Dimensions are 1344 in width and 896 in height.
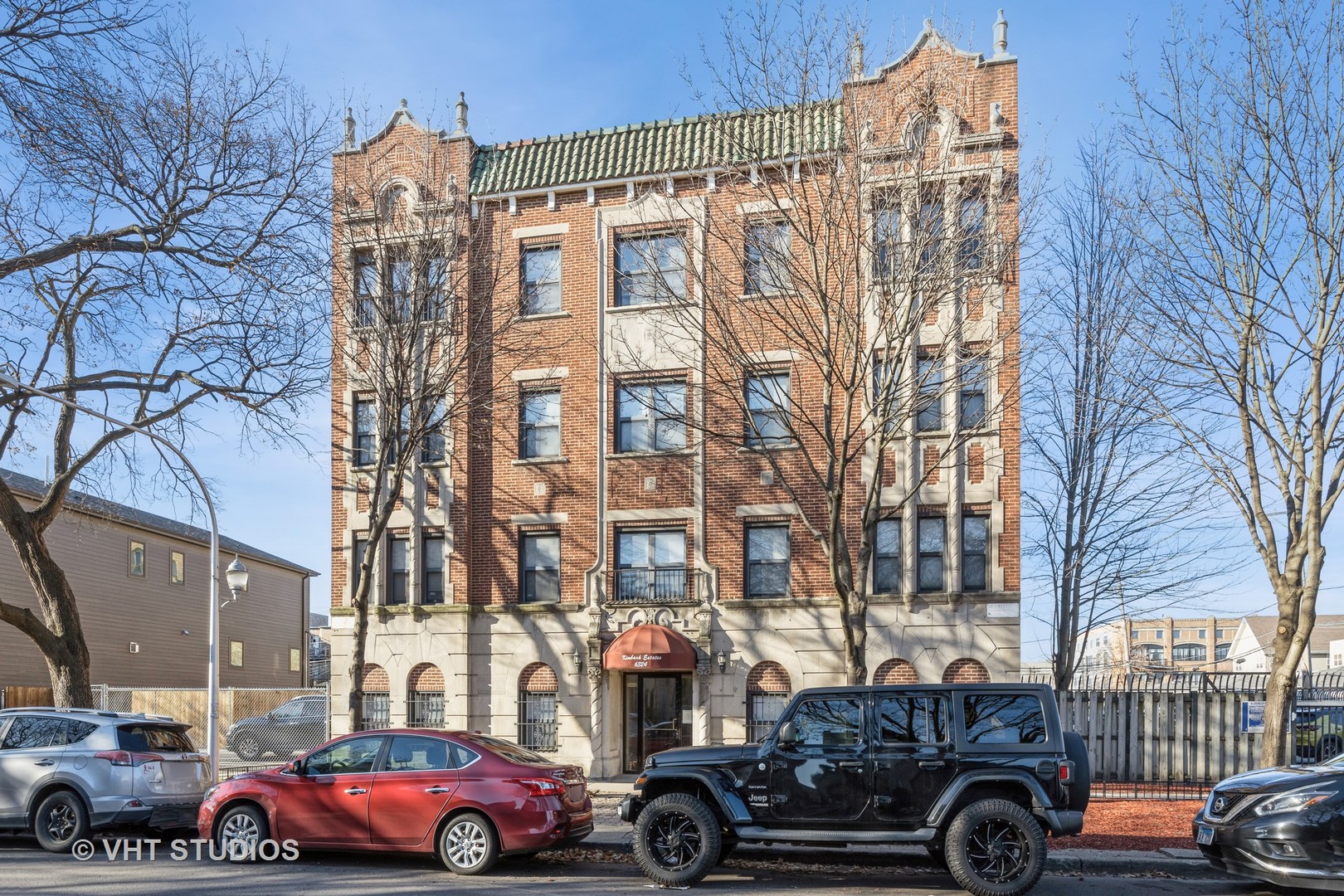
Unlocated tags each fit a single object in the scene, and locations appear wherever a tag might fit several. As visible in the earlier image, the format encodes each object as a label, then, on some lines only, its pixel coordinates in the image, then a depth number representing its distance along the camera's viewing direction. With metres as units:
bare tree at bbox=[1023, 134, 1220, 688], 20.47
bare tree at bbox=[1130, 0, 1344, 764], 14.30
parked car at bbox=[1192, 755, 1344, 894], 9.98
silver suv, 13.56
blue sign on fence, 17.16
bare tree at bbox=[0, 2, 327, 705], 16.12
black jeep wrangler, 10.48
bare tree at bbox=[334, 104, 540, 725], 19.45
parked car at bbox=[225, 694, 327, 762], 24.98
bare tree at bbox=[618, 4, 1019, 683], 15.95
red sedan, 11.84
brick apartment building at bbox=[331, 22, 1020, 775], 20.41
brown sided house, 33.25
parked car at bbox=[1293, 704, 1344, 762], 18.91
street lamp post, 17.12
